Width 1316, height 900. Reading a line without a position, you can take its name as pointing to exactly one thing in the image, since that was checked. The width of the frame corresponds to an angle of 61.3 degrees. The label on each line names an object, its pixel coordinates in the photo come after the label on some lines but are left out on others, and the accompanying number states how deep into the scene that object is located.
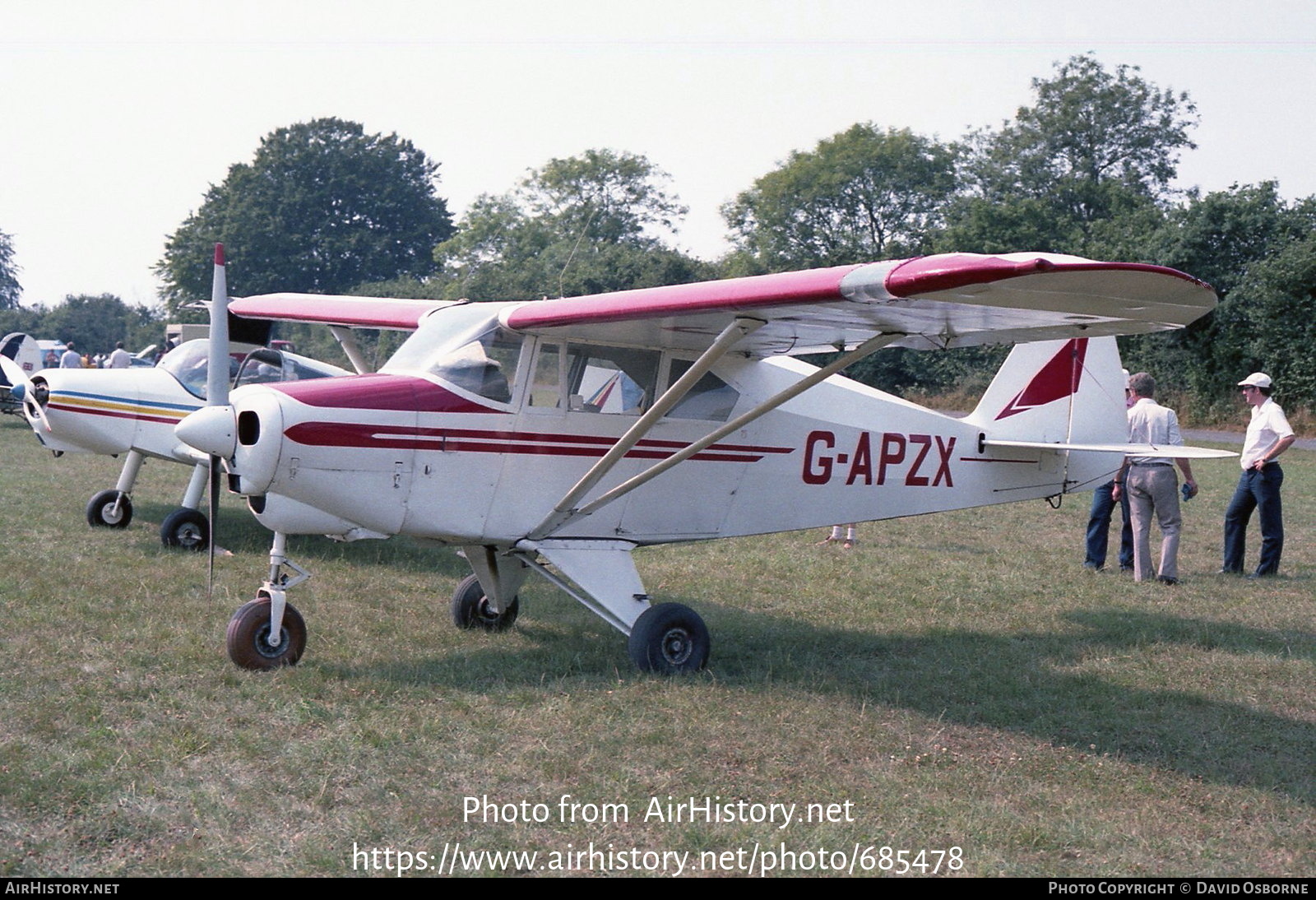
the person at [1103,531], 10.52
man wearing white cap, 10.24
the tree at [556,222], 52.72
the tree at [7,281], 110.62
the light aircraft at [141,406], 10.51
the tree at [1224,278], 30.84
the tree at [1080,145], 53.94
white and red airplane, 5.34
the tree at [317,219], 67.12
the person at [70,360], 22.37
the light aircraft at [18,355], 23.20
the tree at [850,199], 53.53
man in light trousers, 9.70
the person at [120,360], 22.23
